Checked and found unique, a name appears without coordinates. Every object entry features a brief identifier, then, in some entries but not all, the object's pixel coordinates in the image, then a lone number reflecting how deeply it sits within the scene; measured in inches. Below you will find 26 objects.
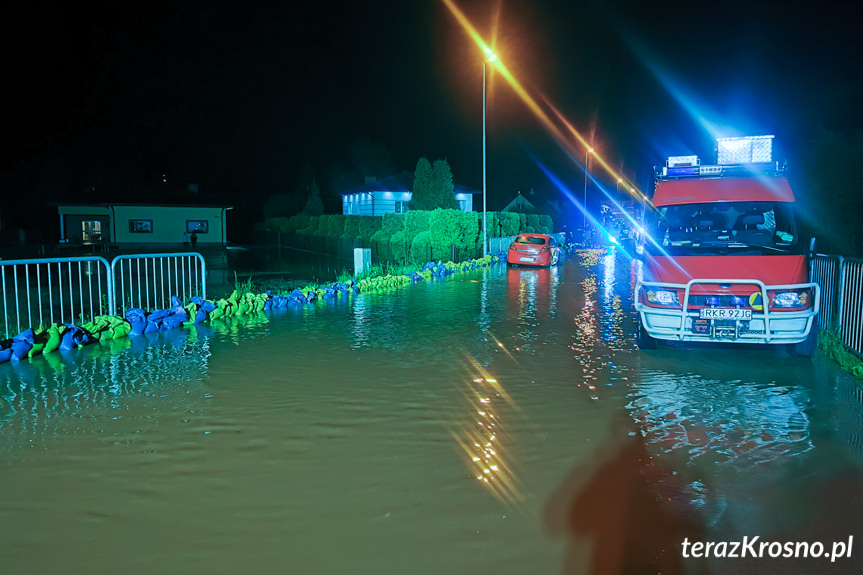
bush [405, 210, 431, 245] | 1211.9
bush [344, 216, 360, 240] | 1547.5
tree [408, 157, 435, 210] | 1656.0
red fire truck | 346.9
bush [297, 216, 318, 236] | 1899.6
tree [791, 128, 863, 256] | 582.2
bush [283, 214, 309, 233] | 2057.5
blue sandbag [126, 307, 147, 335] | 452.1
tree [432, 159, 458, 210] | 1658.5
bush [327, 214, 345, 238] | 1665.8
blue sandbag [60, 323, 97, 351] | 397.7
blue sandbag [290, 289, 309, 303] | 627.5
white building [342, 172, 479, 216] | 2374.5
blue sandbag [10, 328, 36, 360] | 369.1
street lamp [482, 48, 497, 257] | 1153.8
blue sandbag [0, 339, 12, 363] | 361.4
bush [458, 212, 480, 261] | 1208.2
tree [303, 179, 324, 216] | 2532.0
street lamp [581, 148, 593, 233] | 2249.8
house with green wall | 1902.1
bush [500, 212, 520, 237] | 1544.0
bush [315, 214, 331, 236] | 1759.4
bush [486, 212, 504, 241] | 1429.6
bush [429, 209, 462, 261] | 1160.2
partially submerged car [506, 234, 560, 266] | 1105.4
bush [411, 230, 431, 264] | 1146.7
